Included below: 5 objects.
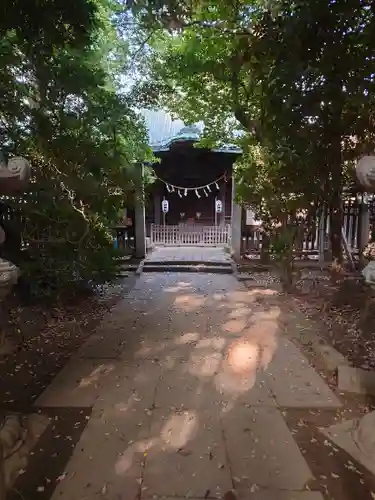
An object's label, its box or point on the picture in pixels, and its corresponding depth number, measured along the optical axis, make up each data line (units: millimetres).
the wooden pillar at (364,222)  9344
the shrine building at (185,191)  14969
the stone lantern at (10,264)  2191
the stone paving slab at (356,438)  2383
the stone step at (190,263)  10414
